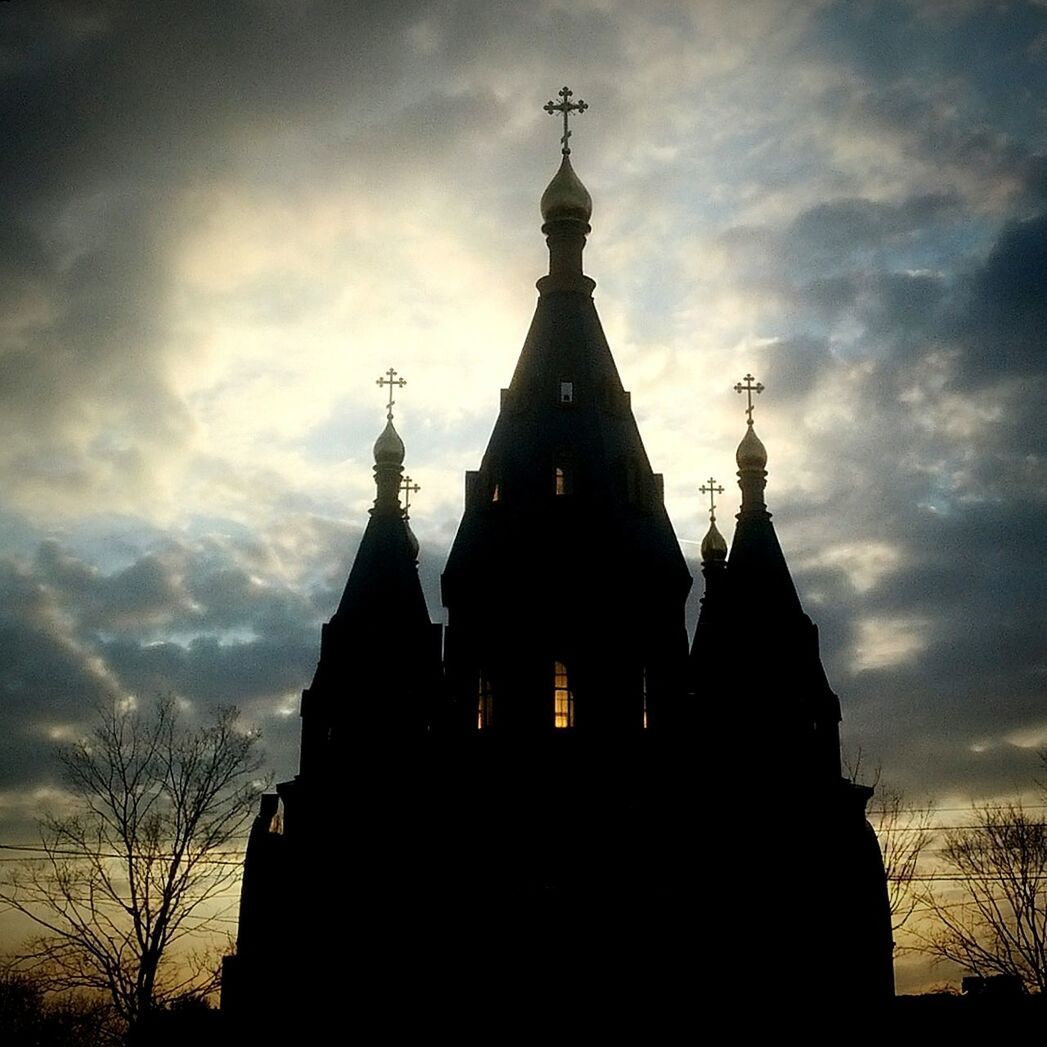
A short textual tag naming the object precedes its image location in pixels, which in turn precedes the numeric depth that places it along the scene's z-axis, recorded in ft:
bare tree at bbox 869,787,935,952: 108.99
